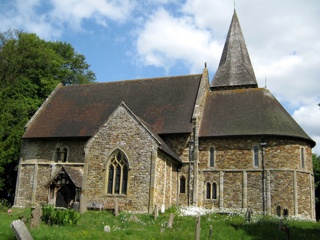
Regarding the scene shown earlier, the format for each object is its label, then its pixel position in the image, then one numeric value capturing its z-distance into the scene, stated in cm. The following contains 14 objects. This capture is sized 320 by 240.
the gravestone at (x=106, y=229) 1408
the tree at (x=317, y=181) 3725
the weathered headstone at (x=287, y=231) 1314
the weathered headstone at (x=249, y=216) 1875
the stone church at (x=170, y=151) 2241
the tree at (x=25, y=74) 3359
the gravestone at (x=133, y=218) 1828
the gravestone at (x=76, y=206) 2149
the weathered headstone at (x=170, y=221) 1636
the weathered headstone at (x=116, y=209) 2032
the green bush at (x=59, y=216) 1516
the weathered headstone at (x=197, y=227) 1141
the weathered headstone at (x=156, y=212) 1929
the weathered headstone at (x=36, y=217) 1440
